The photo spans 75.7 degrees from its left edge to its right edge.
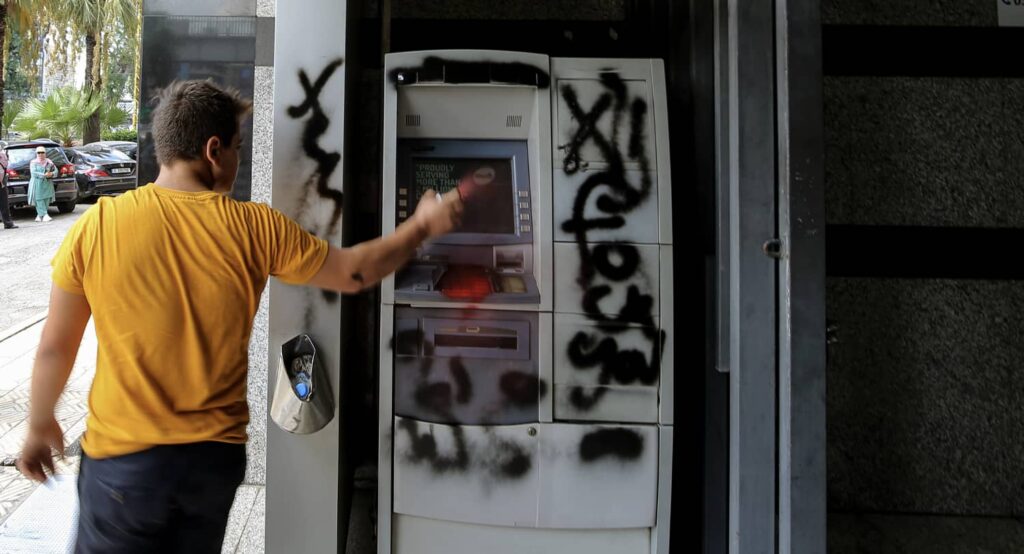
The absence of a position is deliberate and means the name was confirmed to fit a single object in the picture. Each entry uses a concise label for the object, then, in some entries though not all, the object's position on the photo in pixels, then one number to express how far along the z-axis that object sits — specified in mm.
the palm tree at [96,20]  17094
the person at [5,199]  10812
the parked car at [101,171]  14137
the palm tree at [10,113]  20188
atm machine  2195
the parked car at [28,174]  12516
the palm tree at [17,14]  12575
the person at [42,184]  11695
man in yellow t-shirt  1419
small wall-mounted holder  2055
